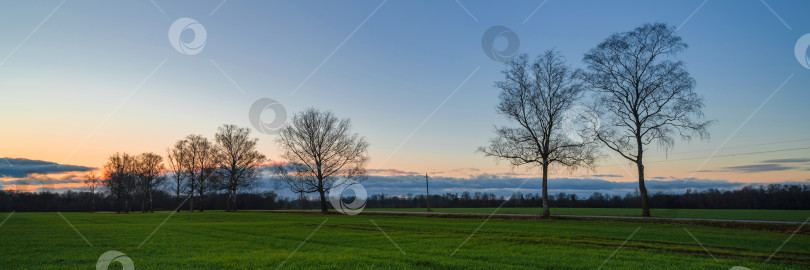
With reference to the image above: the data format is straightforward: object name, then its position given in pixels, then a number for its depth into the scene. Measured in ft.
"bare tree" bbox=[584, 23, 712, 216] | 111.24
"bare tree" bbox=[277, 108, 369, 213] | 185.57
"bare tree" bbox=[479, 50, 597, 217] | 128.67
